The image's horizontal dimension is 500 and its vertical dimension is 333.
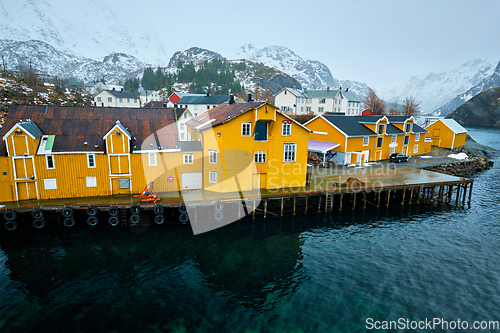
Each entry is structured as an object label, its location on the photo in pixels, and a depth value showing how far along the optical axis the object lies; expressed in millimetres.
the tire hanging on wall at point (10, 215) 28356
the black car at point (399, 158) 56006
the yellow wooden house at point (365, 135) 52219
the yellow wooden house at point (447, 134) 71375
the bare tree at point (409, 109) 111475
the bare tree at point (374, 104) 114650
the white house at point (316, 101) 108500
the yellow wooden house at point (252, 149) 34531
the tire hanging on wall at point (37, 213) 29266
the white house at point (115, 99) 115188
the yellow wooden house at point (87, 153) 30625
